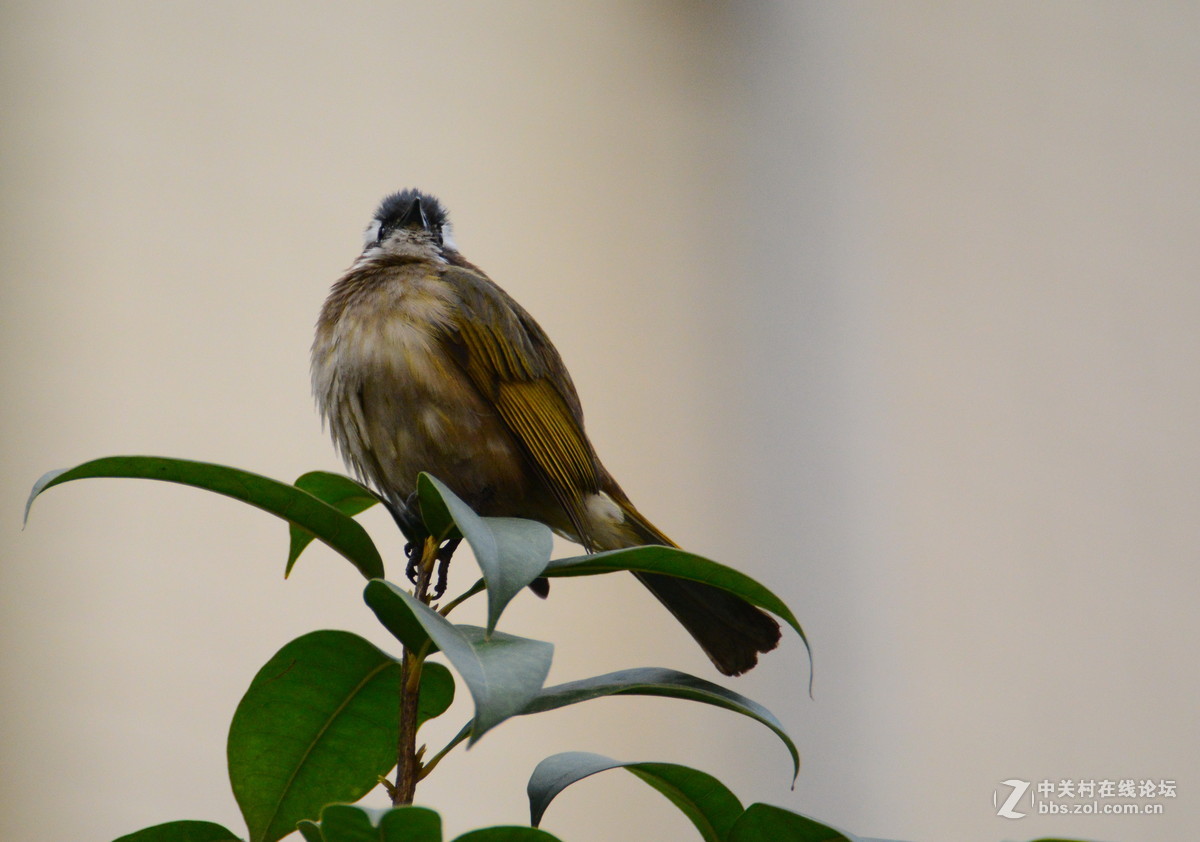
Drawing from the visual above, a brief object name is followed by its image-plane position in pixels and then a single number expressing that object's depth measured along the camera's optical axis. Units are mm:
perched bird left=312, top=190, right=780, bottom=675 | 5008
